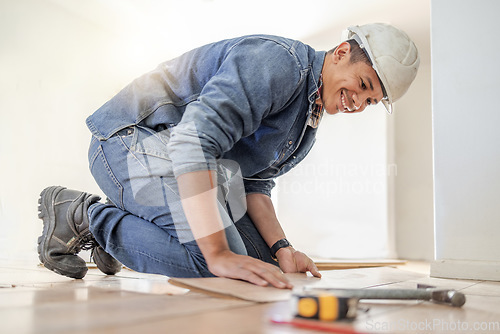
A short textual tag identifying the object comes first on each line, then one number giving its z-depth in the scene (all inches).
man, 43.1
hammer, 32.3
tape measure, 24.7
